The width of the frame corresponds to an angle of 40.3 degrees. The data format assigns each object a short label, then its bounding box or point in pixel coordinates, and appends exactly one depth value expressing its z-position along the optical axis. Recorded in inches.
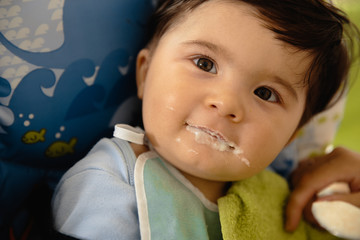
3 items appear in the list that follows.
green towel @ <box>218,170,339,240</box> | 12.6
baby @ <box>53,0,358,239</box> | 11.5
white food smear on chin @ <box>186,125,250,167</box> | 11.6
